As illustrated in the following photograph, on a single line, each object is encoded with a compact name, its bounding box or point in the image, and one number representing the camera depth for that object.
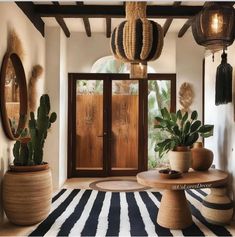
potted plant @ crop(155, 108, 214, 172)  3.43
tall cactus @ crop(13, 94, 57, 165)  3.51
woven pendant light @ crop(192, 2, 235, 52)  2.73
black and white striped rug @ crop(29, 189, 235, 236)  3.17
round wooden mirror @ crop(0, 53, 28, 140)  3.47
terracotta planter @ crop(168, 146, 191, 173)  3.42
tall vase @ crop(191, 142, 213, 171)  3.54
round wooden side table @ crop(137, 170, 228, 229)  3.03
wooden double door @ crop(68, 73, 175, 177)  6.55
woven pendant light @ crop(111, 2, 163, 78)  2.49
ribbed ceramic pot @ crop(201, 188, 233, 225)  3.34
